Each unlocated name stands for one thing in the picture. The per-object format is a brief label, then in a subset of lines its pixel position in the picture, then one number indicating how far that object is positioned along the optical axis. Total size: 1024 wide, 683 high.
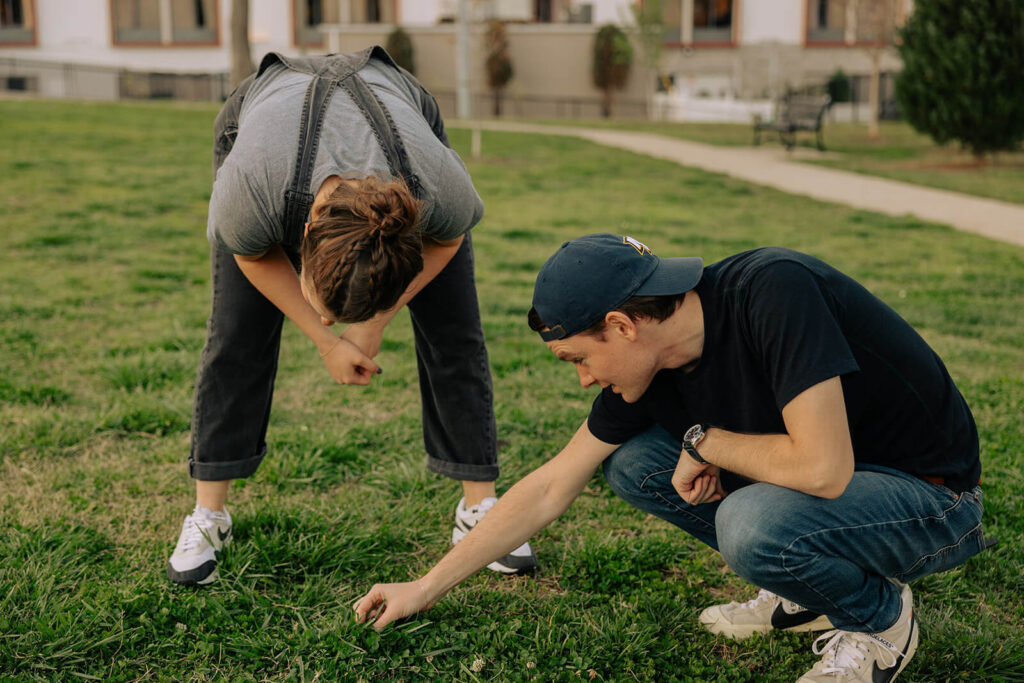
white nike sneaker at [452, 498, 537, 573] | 2.89
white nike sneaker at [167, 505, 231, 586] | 2.78
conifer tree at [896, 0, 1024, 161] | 12.93
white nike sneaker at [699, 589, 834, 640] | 2.59
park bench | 16.59
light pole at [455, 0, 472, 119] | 18.53
